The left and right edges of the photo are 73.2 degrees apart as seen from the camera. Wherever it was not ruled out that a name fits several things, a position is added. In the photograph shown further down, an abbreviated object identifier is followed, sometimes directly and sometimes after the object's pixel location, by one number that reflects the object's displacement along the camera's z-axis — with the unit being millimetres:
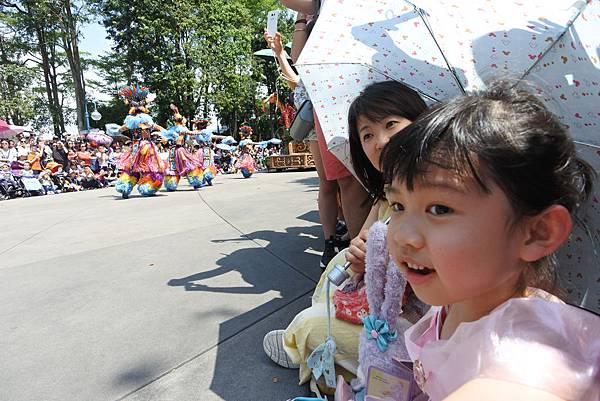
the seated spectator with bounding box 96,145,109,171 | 14114
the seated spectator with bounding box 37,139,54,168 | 12320
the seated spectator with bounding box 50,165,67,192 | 12174
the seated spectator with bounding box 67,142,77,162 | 13158
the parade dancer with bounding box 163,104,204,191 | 9492
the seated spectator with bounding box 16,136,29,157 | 11664
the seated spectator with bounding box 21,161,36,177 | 11125
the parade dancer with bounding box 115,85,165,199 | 8438
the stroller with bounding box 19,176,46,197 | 10812
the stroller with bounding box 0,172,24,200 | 10695
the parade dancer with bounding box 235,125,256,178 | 13305
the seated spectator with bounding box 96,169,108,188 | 13359
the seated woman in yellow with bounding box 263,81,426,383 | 1380
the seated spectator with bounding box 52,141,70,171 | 12422
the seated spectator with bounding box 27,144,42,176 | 11664
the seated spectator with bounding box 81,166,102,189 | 12977
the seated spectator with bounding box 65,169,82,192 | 12329
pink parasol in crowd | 15195
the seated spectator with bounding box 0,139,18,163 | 11250
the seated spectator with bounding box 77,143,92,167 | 13288
